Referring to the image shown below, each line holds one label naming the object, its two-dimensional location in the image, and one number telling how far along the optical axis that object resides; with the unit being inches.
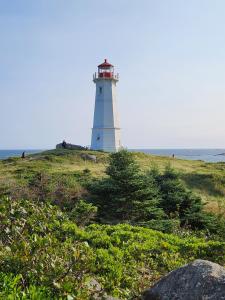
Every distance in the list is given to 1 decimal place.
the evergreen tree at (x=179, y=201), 818.2
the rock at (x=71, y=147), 2186.3
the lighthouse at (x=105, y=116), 2311.8
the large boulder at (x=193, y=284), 267.3
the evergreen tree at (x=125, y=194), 786.8
